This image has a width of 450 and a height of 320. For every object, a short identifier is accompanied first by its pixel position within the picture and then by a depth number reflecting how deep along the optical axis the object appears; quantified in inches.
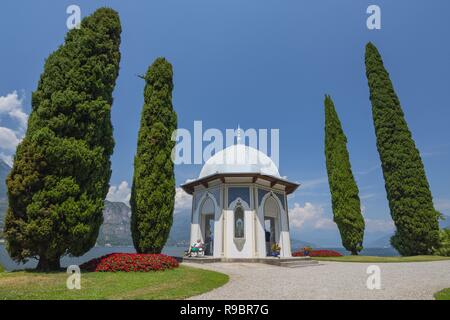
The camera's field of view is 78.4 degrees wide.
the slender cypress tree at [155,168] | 604.4
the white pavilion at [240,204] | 698.2
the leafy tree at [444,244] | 834.8
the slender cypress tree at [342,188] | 960.9
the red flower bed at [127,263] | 435.2
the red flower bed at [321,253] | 899.5
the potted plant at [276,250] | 724.0
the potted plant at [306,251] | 802.2
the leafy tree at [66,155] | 402.6
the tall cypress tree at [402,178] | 868.0
